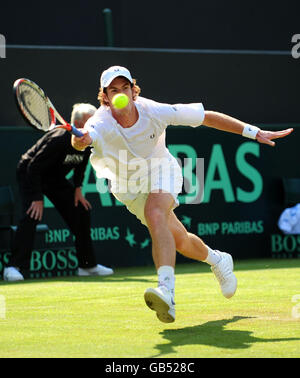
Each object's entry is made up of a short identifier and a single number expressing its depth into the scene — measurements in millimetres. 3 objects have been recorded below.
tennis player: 10656
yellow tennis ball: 10177
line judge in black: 17016
